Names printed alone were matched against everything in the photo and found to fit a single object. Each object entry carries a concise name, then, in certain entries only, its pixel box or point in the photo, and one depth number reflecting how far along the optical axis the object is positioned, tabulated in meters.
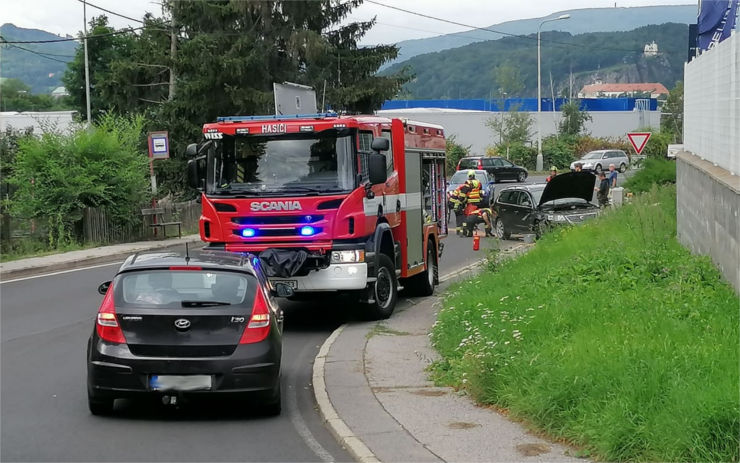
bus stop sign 31.25
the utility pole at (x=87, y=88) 50.41
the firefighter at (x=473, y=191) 28.69
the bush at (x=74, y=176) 27.02
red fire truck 13.52
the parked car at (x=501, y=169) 61.53
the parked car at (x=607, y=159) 67.50
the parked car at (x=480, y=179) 38.01
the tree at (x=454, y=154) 73.47
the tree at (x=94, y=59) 66.09
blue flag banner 17.78
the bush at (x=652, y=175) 27.72
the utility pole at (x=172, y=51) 45.99
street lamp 68.26
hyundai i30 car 8.27
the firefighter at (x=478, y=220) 28.92
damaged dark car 24.86
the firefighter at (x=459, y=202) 29.11
